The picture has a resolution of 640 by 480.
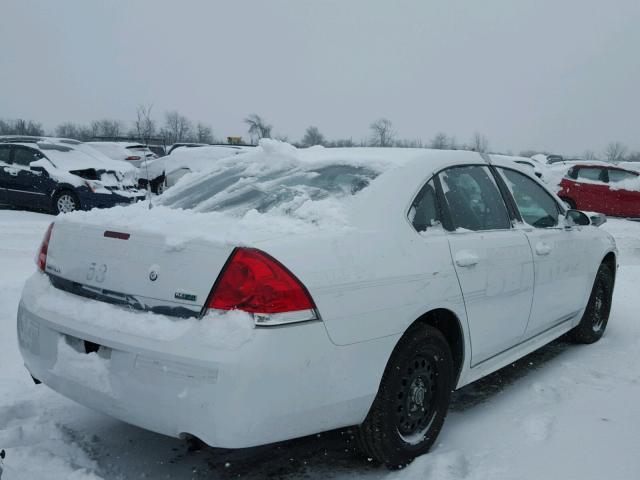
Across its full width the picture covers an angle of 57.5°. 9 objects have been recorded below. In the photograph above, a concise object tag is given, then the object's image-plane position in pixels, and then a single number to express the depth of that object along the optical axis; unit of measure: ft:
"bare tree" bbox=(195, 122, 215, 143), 270.14
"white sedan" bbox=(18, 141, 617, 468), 7.21
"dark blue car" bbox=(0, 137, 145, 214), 37.06
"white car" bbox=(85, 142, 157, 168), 58.13
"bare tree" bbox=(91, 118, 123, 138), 275.18
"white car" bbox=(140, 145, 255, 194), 46.78
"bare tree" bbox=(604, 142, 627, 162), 350.39
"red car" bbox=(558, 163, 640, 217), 51.29
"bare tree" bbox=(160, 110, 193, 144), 276.49
